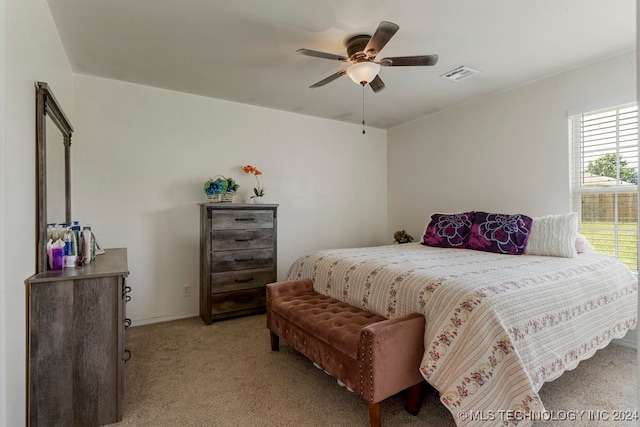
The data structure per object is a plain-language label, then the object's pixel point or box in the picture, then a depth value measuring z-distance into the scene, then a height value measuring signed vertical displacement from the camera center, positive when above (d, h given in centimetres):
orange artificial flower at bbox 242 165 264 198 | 366 +48
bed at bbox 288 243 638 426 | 143 -57
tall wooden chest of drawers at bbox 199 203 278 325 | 318 -47
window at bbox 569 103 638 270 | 267 +30
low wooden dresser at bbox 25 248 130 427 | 154 -69
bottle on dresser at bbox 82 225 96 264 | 202 -20
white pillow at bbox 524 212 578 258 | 258 -22
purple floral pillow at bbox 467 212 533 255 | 280 -21
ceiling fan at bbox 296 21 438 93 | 207 +106
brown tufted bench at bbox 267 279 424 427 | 158 -75
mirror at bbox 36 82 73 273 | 167 +31
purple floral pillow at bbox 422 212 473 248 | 321 -20
